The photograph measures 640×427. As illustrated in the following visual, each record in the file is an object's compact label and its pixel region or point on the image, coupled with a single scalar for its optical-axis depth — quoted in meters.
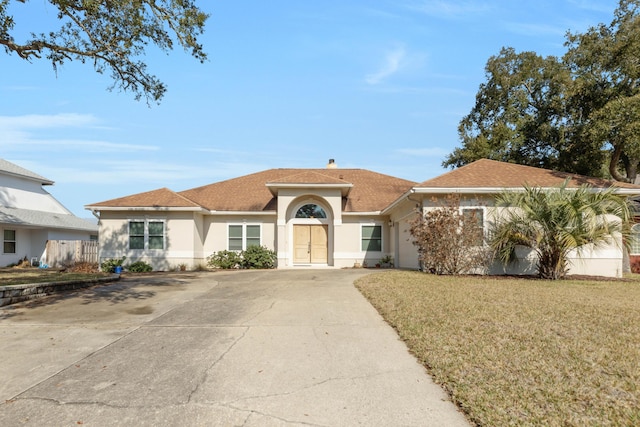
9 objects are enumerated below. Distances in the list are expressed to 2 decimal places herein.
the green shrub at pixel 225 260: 22.50
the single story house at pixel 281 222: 21.34
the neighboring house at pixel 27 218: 26.50
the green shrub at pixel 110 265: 21.27
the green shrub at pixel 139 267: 21.20
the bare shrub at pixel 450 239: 15.53
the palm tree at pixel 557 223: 14.50
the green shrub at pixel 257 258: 22.25
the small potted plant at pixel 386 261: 22.90
